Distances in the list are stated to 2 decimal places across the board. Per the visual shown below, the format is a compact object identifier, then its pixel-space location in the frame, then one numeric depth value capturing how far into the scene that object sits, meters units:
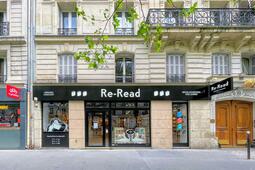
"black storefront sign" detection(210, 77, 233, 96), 10.41
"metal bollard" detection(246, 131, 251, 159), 10.13
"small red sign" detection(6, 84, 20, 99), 11.79
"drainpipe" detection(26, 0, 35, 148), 12.41
